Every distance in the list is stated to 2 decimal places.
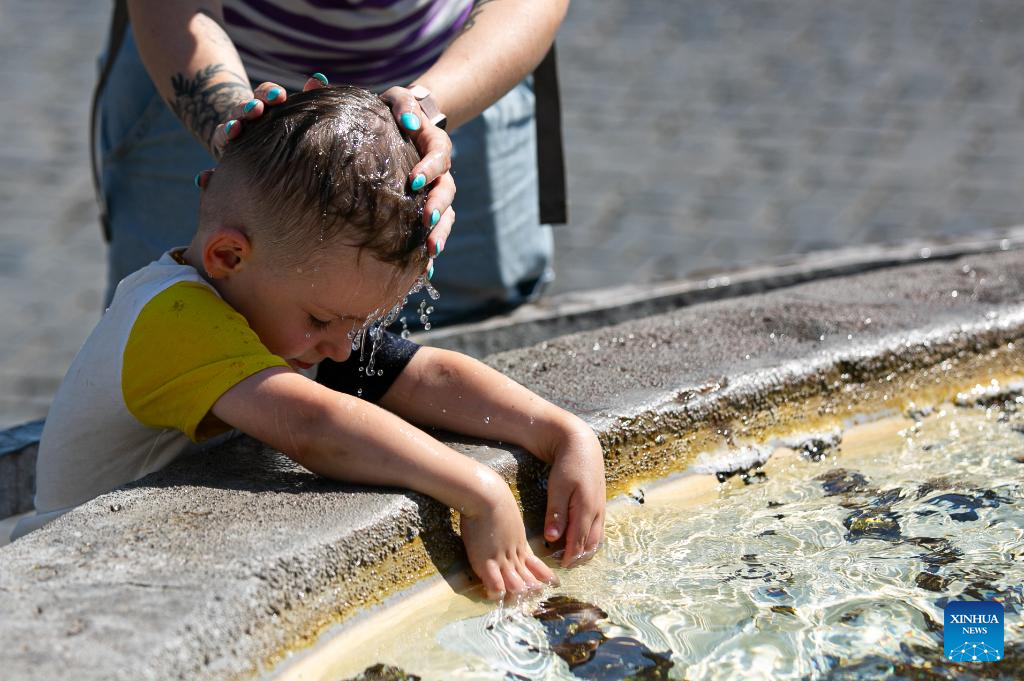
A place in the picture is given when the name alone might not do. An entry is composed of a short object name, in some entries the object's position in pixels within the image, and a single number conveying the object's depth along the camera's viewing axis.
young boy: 2.02
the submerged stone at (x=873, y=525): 2.22
